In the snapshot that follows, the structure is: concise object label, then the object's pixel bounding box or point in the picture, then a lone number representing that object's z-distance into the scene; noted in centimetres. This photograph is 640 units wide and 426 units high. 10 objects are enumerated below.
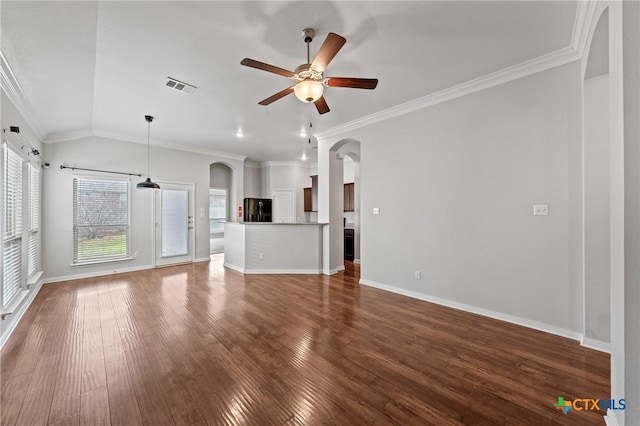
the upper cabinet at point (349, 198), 696
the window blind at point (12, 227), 274
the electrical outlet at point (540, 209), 276
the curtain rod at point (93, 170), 478
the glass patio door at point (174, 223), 601
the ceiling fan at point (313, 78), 211
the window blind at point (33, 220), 381
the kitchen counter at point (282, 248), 535
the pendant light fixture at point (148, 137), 441
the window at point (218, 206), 810
